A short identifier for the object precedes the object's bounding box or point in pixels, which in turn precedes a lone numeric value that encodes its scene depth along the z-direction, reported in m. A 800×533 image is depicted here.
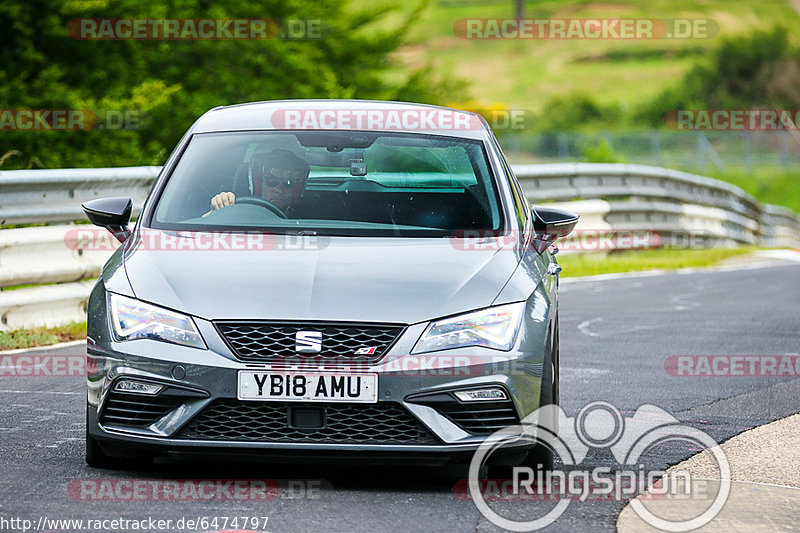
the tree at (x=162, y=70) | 50.34
